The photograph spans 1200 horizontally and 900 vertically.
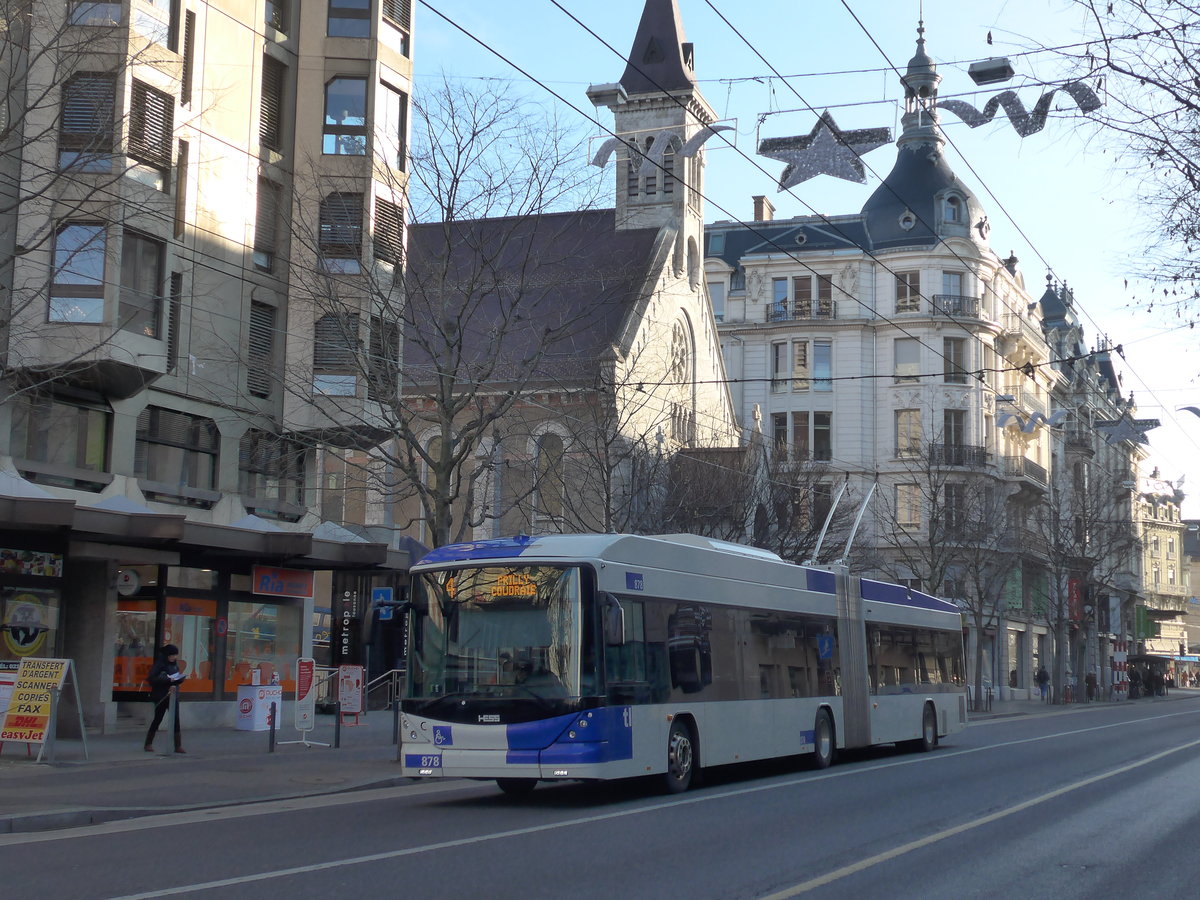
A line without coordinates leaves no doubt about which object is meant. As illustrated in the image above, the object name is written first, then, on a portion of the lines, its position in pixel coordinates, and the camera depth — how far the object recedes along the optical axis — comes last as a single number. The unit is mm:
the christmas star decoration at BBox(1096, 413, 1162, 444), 38969
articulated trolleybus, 14758
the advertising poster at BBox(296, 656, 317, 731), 25625
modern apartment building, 23172
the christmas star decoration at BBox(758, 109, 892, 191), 17172
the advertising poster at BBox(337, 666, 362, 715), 26406
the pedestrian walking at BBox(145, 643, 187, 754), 20294
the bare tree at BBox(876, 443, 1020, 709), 49656
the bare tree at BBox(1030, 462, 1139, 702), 60844
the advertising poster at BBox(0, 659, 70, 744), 18156
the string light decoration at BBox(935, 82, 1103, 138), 13086
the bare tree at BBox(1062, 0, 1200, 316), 12812
